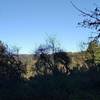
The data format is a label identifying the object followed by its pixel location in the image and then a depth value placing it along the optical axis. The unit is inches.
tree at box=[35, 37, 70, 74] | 1271.3
